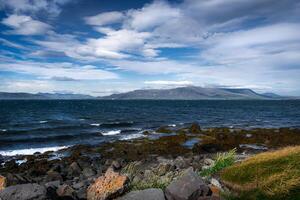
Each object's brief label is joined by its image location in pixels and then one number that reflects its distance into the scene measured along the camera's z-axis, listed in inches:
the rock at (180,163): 543.4
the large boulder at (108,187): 235.3
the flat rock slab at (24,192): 215.2
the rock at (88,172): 564.8
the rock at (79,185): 394.5
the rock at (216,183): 270.2
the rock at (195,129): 1111.4
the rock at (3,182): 260.8
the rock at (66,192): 248.9
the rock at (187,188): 227.4
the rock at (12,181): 276.8
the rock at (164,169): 443.8
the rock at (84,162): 641.7
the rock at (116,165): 618.6
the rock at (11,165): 644.0
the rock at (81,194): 254.9
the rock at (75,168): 595.6
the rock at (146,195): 226.7
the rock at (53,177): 536.4
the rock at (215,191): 246.3
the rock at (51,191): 231.8
